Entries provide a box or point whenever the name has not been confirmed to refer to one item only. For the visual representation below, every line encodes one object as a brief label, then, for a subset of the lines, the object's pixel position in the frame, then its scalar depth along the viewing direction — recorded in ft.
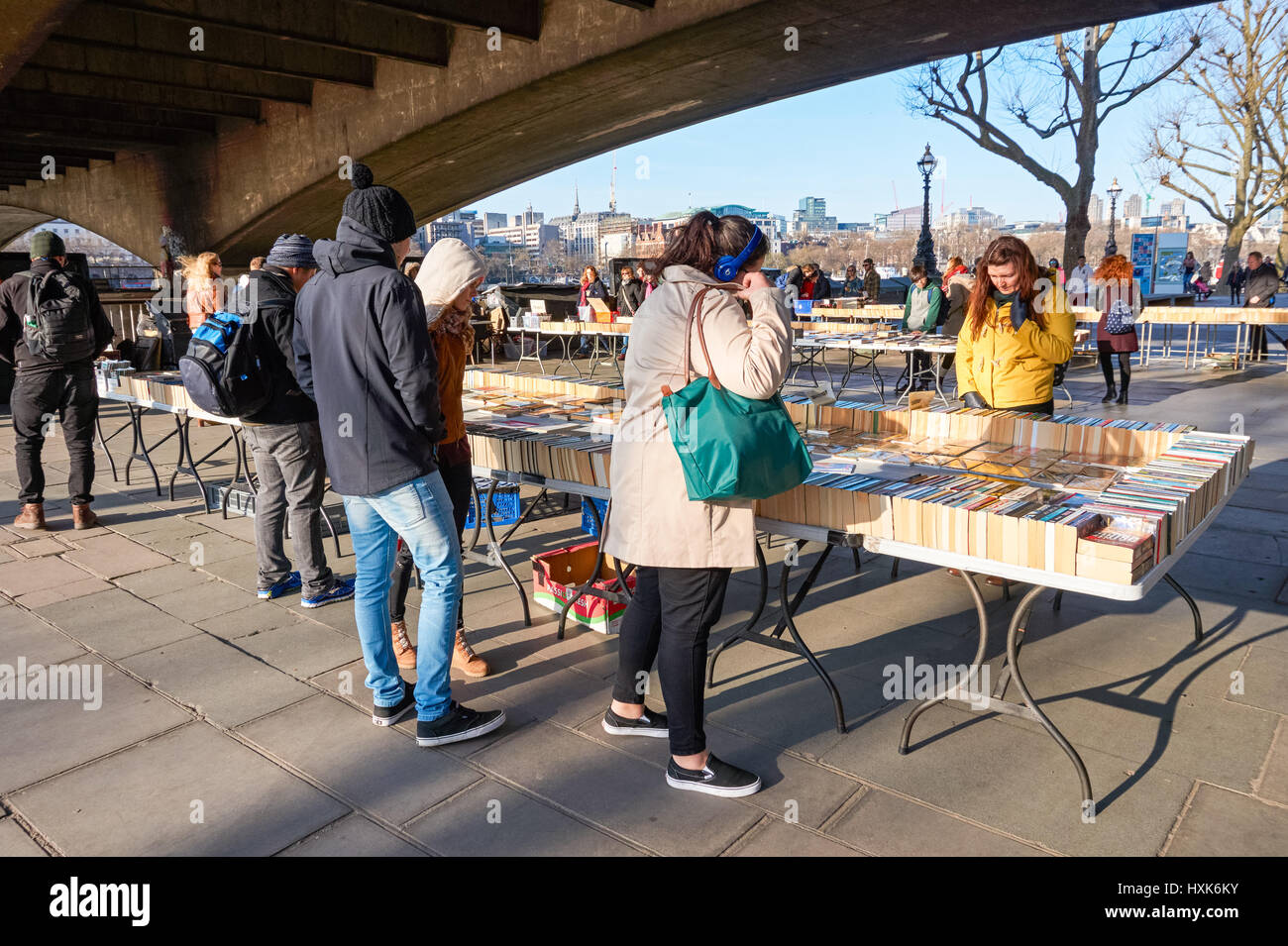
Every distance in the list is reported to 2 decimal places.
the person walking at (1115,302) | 32.45
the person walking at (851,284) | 85.56
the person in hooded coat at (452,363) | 11.24
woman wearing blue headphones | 8.39
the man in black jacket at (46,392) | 19.19
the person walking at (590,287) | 59.52
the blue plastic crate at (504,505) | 18.98
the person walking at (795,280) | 61.14
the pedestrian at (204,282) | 22.33
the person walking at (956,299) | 32.76
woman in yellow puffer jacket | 14.44
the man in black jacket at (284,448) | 14.19
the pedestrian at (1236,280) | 94.63
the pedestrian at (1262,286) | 46.39
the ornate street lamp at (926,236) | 78.89
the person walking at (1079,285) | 55.16
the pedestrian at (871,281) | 66.74
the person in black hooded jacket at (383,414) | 9.52
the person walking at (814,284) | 64.95
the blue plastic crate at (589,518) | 17.88
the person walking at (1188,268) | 121.49
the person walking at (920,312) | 39.66
